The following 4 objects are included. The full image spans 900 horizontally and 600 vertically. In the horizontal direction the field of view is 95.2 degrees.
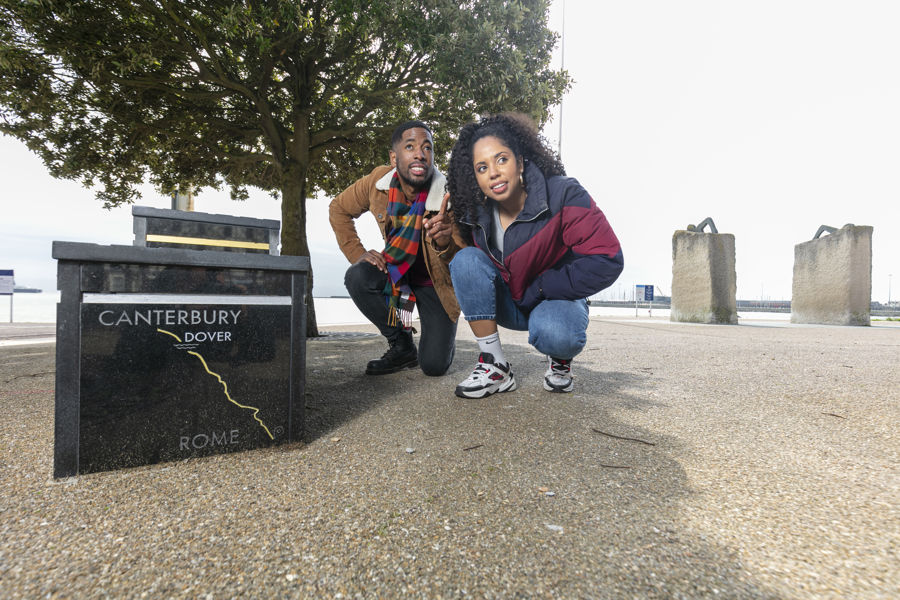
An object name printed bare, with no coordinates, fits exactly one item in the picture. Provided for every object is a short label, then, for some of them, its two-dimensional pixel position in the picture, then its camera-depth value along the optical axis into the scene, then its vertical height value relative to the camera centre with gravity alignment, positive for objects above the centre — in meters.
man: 2.42 +0.26
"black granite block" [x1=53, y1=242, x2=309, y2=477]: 1.09 -0.19
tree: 4.06 +2.47
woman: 1.93 +0.26
